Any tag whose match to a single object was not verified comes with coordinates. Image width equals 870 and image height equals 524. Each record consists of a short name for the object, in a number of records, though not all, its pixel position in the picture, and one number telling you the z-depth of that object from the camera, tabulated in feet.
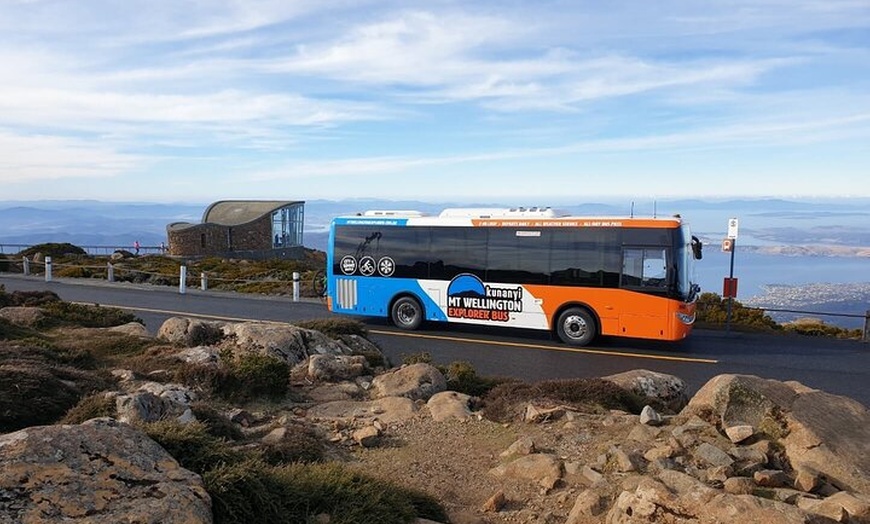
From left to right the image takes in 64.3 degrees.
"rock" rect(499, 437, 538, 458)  21.82
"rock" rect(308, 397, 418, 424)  26.53
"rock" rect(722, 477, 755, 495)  17.31
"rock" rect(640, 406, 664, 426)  23.07
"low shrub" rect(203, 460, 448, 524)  13.94
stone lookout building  148.97
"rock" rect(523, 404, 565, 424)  25.05
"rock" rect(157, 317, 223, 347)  37.99
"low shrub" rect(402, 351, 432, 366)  36.01
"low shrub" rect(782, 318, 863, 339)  58.54
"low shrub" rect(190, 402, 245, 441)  21.63
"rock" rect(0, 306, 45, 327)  43.83
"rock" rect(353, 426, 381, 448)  23.49
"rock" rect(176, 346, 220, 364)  31.65
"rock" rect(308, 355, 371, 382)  32.50
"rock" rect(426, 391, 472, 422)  26.30
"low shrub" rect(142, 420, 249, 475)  15.34
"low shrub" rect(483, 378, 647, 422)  26.50
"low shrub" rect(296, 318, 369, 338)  43.32
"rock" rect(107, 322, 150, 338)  40.93
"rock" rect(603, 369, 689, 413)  30.14
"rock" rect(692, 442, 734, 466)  19.34
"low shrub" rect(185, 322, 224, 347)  37.86
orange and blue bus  46.75
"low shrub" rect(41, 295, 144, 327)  46.83
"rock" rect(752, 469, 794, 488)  18.06
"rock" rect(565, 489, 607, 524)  16.90
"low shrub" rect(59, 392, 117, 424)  21.49
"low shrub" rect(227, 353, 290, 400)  28.89
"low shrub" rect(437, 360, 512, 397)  31.65
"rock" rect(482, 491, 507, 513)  18.42
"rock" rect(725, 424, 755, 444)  20.51
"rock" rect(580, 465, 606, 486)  19.21
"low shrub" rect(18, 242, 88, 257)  127.25
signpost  56.34
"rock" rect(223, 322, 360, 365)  35.22
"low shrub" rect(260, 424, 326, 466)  20.21
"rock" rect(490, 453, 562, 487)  19.93
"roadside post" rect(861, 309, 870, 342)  53.62
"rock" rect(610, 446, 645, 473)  19.69
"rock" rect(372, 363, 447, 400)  29.55
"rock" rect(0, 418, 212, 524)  11.64
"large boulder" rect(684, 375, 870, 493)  19.21
